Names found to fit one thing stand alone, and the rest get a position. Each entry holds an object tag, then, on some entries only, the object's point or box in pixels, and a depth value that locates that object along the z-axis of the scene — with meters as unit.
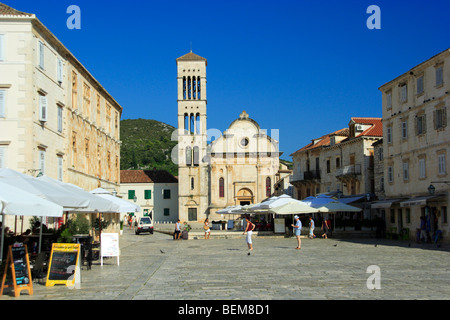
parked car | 47.12
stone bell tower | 71.69
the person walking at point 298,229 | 24.53
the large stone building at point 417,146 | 28.77
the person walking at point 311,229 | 33.47
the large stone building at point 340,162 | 46.97
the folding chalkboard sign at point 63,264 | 12.49
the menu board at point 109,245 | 17.19
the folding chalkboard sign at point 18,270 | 10.80
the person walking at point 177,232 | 35.97
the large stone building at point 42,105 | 24.22
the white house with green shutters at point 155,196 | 77.62
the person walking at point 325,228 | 34.69
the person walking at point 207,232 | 36.63
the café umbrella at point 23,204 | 9.80
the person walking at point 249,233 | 22.61
